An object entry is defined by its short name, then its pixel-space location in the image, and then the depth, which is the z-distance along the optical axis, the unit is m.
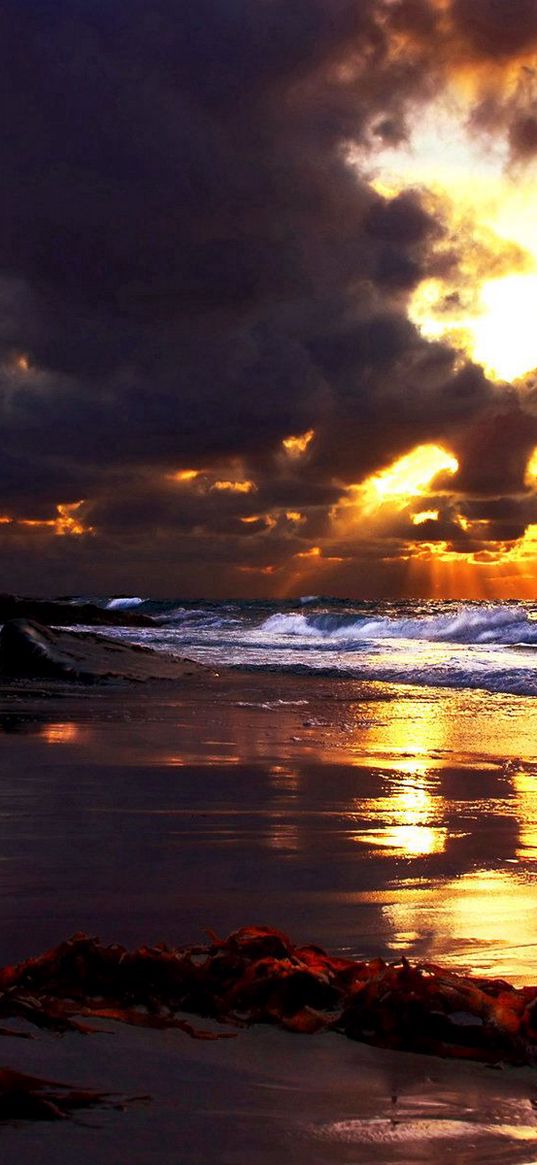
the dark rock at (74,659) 14.34
